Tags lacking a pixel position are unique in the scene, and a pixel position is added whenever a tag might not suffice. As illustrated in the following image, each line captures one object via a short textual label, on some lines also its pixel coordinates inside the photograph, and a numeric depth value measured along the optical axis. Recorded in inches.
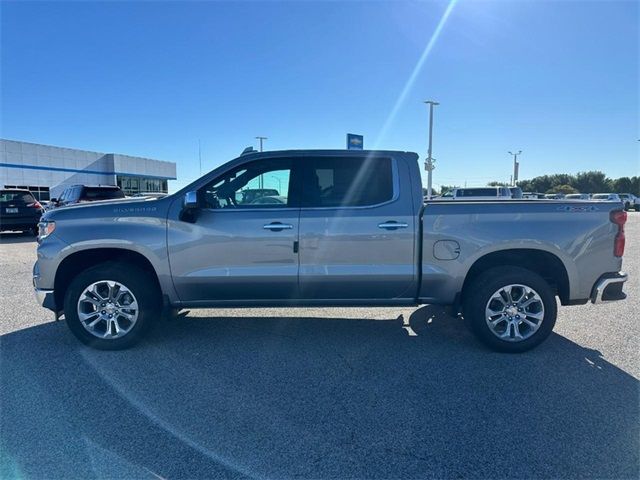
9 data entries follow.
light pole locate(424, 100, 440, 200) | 1143.6
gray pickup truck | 168.9
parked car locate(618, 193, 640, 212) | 1753.8
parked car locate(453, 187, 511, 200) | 833.5
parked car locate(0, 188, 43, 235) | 579.8
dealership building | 1482.5
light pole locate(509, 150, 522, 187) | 1967.0
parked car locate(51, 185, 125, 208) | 603.5
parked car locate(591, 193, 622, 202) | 1278.3
